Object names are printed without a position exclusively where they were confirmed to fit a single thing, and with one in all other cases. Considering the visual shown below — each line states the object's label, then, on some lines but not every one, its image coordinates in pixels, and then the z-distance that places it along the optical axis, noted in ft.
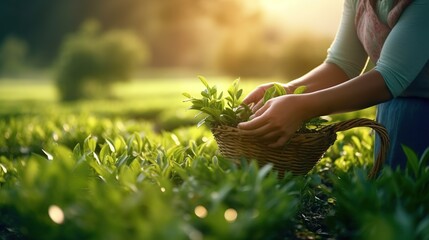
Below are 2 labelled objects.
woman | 7.72
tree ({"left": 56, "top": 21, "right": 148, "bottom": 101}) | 90.33
